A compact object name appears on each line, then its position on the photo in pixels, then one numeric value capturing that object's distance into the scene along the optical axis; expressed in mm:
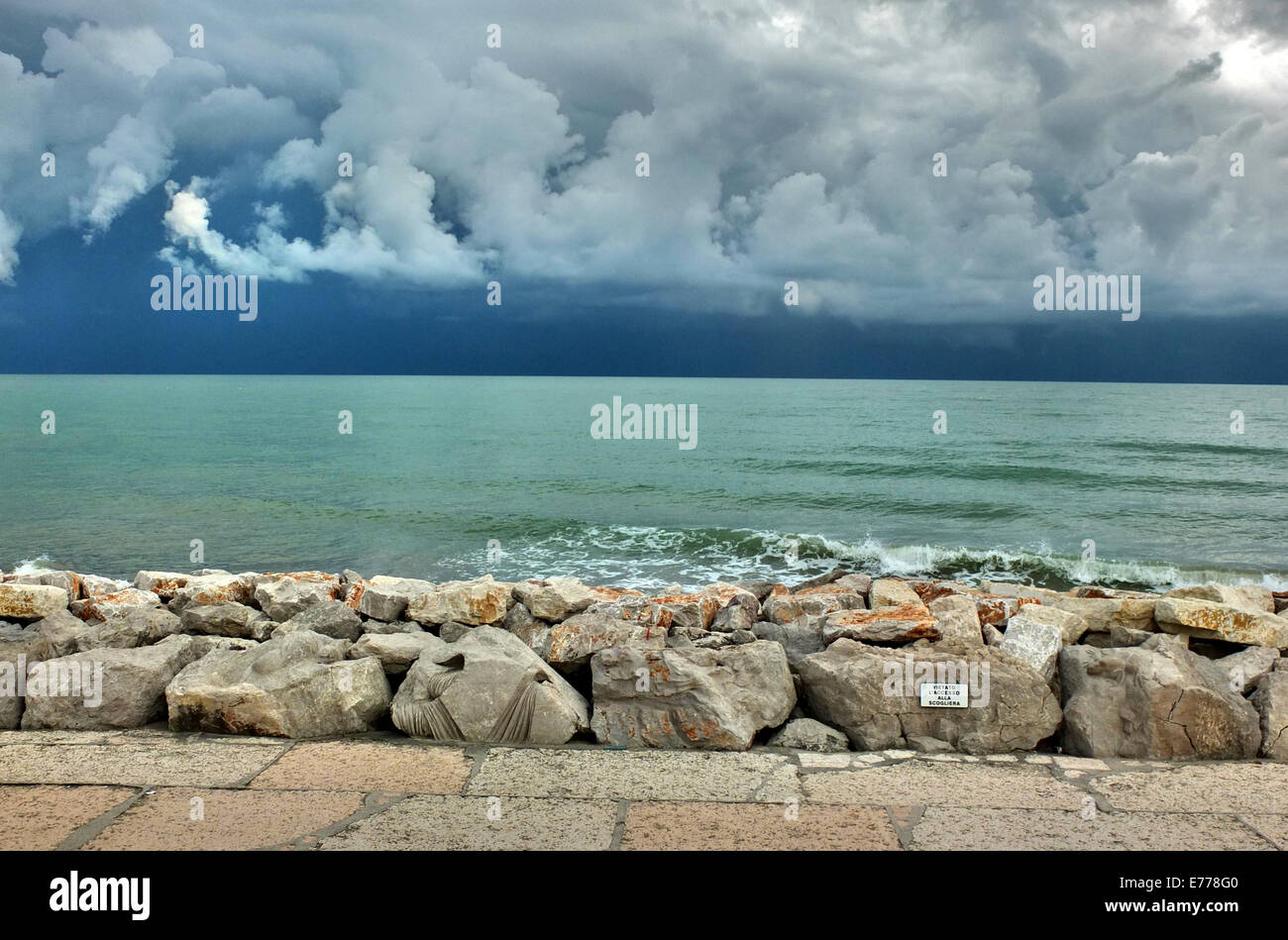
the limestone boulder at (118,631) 5620
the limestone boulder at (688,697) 4434
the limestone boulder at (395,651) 5199
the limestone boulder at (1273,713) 4344
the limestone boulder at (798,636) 5609
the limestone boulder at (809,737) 4512
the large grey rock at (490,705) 4438
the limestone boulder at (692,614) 6332
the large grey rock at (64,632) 5543
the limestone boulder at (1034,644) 4957
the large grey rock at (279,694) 4496
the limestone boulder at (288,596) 7109
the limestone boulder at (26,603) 6742
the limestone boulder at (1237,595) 8422
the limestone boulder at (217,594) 7477
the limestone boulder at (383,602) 6477
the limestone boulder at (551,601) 6734
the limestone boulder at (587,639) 5156
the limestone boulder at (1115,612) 6852
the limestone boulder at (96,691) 4660
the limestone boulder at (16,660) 4699
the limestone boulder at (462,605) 6477
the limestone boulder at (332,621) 6117
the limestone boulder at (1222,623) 6160
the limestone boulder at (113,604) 7146
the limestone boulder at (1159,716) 4324
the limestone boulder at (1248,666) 5004
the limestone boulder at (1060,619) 6145
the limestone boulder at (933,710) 4453
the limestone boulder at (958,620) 5207
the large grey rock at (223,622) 6465
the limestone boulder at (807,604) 7039
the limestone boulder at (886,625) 5293
